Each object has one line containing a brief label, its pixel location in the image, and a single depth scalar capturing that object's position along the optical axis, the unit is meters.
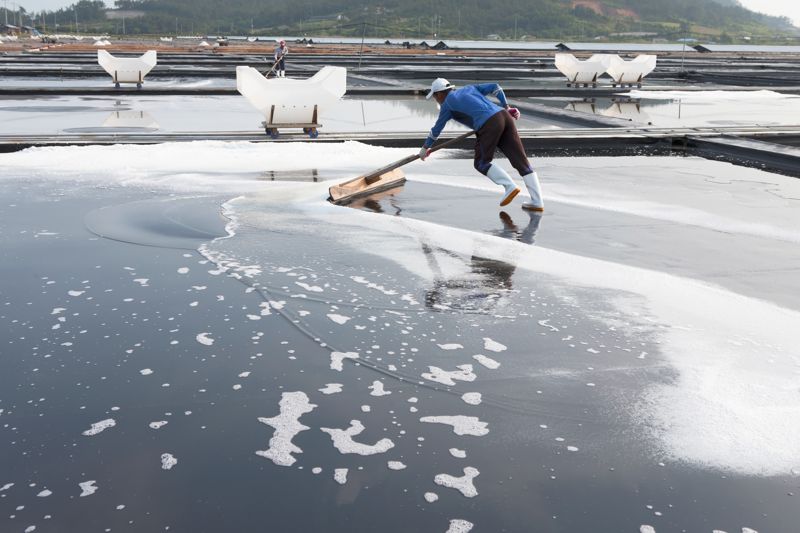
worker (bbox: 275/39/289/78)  21.97
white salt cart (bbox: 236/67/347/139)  11.92
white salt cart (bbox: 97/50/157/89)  20.62
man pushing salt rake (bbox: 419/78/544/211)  7.71
